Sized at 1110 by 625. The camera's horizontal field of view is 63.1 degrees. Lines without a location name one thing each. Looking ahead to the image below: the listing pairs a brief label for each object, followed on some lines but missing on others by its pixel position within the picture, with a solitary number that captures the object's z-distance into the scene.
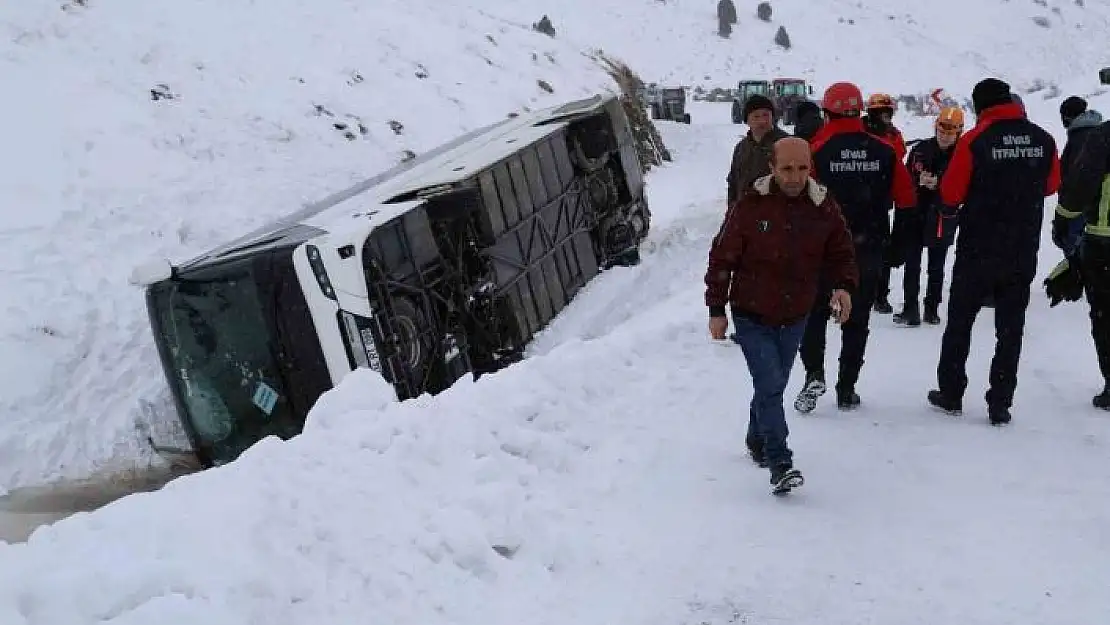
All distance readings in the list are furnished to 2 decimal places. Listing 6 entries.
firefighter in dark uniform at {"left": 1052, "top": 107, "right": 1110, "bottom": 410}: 5.61
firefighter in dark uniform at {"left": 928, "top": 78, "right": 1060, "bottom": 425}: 5.27
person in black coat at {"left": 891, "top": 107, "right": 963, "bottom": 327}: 8.09
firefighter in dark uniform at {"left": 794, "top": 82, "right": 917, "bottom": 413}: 5.77
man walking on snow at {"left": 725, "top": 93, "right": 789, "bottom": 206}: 6.76
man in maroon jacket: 4.61
